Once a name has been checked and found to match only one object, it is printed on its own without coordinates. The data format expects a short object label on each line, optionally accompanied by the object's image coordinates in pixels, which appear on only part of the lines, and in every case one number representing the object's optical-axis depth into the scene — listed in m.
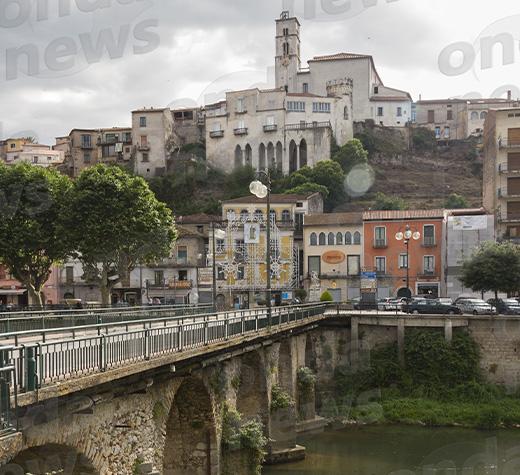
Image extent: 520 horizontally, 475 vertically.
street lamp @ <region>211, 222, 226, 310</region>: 34.12
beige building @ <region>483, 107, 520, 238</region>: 61.78
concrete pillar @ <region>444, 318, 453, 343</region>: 41.05
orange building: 61.78
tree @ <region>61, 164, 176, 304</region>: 39.56
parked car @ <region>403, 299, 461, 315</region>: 45.25
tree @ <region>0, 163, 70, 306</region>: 38.25
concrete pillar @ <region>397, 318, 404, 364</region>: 41.75
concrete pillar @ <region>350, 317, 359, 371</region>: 42.31
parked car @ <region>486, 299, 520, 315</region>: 43.56
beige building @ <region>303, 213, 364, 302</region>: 63.29
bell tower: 115.81
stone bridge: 11.76
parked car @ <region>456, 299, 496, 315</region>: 44.81
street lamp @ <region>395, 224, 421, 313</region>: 38.84
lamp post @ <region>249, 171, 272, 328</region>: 21.97
